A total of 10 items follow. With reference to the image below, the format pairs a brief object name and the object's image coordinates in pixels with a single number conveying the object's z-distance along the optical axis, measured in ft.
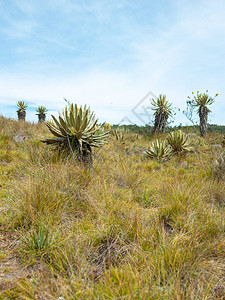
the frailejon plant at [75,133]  15.39
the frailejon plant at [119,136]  37.65
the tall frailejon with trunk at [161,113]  43.86
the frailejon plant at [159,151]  26.40
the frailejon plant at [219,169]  17.82
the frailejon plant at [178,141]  29.50
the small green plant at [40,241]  7.27
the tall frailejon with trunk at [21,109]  59.19
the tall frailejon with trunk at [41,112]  59.82
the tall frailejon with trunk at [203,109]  53.93
